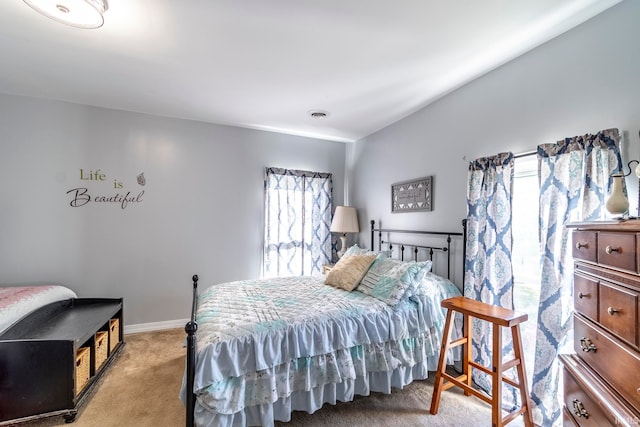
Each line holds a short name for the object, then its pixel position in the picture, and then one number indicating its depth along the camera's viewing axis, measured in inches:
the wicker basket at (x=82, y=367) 76.0
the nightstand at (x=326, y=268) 141.3
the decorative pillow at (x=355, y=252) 114.5
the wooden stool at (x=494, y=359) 63.4
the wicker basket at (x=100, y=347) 87.8
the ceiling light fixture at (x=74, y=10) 59.4
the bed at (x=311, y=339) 59.9
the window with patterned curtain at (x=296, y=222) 149.9
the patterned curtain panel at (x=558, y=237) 61.1
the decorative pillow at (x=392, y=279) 85.0
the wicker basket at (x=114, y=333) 101.0
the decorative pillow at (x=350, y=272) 97.6
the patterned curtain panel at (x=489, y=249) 79.2
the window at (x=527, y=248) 77.7
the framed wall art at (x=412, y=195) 111.9
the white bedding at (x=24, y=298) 78.3
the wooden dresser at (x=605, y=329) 35.3
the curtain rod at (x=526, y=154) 75.0
